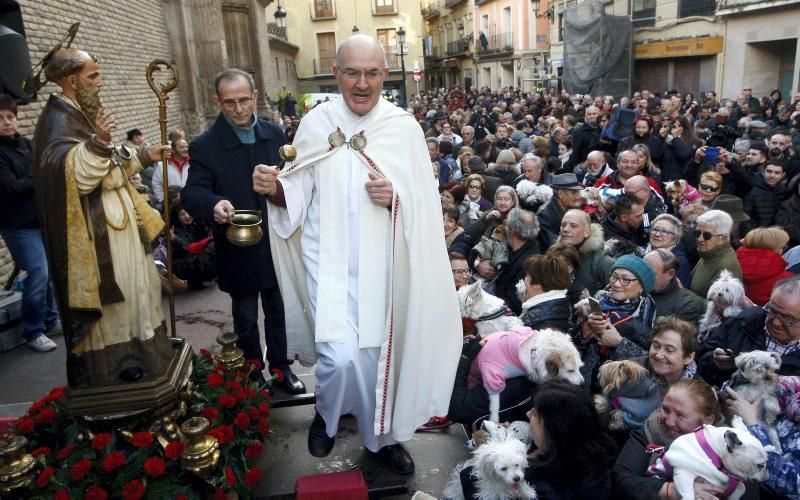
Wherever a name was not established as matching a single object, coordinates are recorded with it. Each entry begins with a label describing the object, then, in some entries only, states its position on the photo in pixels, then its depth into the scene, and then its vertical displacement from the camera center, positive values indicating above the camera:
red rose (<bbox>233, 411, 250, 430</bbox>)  2.83 -1.44
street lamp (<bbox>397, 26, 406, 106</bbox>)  22.82 +1.87
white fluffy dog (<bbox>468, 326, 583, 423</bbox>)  2.94 -1.34
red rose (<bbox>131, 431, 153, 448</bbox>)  2.52 -1.34
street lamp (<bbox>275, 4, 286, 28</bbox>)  28.44 +3.60
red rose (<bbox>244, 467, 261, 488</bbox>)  2.66 -1.58
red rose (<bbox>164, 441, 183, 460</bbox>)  2.50 -1.38
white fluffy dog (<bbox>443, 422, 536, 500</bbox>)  2.34 -1.45
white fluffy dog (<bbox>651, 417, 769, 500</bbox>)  2.09 -1.30
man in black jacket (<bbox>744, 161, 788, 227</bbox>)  5.99 -1.22
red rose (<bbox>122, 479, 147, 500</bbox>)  2.37 -1.45
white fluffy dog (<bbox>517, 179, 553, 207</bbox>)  6.03 -1.07
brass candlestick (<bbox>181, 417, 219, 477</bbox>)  2.50 -1.38
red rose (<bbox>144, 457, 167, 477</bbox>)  2.45 -1.40
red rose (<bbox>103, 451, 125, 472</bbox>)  2.46 -1.38
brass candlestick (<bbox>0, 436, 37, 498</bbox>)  2.37 -1.35
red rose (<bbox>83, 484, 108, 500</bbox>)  2.39 -1.45
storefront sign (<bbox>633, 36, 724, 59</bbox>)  20.17 +0.84
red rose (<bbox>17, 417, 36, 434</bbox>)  2.72 -1.35
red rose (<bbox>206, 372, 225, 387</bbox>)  2.96 -1.31
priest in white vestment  2.81 -0.77
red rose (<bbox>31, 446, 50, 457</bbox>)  2.61 -1.41
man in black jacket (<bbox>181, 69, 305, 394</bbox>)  3.21 -0.38
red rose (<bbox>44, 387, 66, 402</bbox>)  2.90 -1.32
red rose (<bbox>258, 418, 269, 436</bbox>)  2.95 -1.53
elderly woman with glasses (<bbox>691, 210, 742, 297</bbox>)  4.26 -1.20
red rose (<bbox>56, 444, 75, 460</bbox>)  2.58 -1.40
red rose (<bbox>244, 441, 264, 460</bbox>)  2.77 -1.54
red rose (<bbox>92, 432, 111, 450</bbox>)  2.50 -1.32
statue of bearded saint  2.43 -0.51
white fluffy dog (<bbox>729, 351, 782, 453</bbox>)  2.62 -1.32
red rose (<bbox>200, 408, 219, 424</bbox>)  2.81 -1.39
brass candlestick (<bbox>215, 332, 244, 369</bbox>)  3.25 -1.31
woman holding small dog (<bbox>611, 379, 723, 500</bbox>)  2.44 -1.49
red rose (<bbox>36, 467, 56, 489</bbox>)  2.44 -1.42
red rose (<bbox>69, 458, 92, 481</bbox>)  2.44 -1.39
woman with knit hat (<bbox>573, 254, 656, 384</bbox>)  3.30 -1.34
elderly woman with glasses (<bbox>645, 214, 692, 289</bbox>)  4.50 -1.16
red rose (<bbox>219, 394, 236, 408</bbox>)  2.86 -1.36
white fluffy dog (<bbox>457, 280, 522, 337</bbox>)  3.77 -1.35
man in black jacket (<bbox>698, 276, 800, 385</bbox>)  2.91 -1.31
